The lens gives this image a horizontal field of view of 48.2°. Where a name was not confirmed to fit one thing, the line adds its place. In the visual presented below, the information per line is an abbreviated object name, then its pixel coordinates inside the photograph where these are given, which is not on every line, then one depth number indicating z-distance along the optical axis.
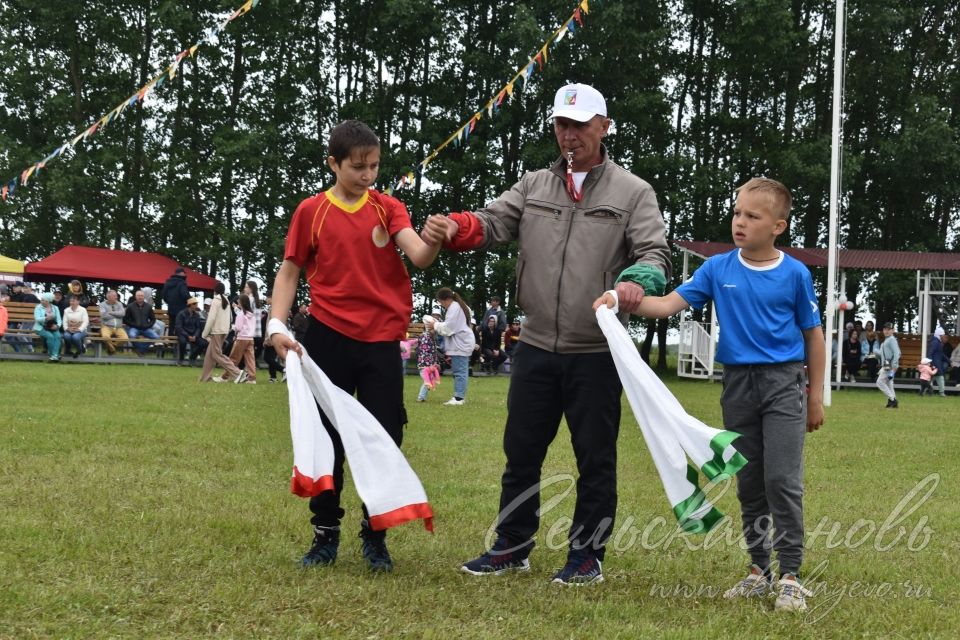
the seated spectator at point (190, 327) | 23.84
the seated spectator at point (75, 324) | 23.03
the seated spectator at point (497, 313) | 26.98
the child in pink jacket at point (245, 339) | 18.84
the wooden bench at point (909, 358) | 28.86
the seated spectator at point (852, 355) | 29.22
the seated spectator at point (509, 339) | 28.40
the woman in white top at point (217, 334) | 18.89
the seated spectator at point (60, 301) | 24.87
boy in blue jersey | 4.53
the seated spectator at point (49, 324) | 22.23
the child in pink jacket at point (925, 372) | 23.47
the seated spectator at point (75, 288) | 23.44
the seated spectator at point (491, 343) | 27.17
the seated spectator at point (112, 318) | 25.02
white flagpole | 17.88
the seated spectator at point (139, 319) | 25.45
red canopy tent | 29.14
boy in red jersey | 4.86
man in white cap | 4.76
